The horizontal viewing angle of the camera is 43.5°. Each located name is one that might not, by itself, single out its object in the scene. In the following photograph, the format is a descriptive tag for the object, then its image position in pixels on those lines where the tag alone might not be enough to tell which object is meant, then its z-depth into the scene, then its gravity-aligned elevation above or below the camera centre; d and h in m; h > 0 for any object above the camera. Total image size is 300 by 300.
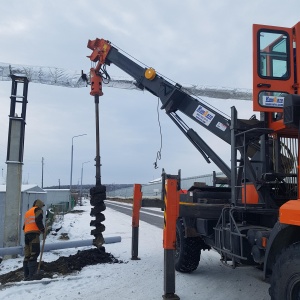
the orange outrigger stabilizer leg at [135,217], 9.39 -0.68
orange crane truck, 4.01 +0.16
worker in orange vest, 7.86 -1.04
